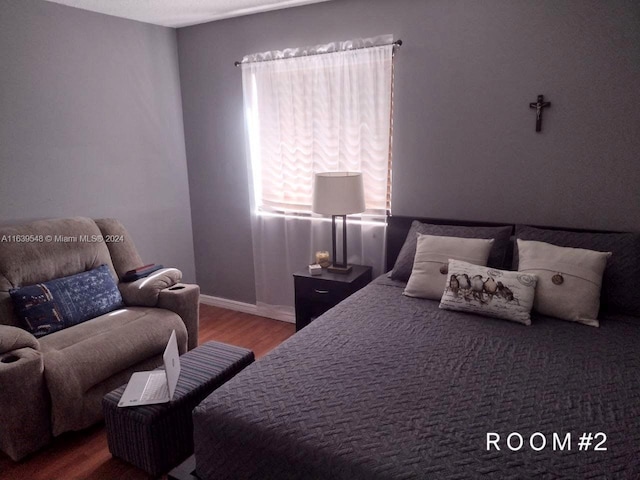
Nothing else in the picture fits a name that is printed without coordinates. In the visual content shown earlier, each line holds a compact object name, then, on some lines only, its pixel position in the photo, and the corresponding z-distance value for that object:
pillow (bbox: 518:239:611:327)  2.09
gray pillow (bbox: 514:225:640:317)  2.16
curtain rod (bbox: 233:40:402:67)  2.85
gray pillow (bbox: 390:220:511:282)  2.53
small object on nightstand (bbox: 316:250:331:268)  3.22
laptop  1.96
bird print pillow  2.12
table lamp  2.89
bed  1.26
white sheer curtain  3.04
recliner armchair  2.08
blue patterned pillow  2.48
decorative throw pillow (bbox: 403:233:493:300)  2.42
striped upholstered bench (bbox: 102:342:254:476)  1.93
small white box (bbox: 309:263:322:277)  3.09
